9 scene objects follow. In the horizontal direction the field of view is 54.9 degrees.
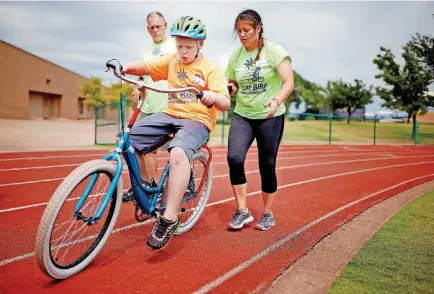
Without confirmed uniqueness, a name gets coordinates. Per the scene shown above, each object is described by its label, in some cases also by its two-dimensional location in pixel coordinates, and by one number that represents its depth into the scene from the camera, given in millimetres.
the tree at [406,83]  28844
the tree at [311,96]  67688
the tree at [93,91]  50844
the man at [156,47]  5457
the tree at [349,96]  59406
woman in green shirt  4051
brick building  33562
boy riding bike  3287
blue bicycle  2600
